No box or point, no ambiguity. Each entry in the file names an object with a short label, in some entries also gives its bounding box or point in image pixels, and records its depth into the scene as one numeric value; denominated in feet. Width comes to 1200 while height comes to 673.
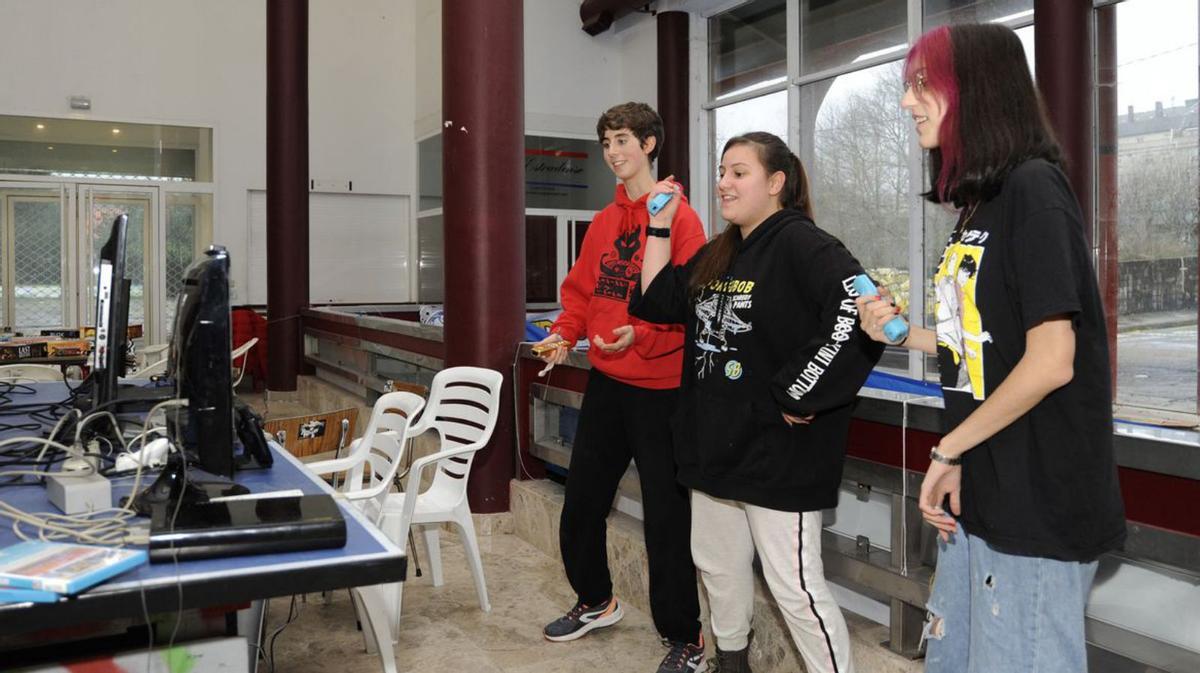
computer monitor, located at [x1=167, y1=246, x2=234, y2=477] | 5.20
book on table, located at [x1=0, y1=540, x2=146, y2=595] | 4.05
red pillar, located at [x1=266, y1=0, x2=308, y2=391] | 29.19
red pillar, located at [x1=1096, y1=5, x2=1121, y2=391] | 20.54
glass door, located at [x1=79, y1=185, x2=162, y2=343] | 35.32
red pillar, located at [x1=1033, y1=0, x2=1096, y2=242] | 18.42
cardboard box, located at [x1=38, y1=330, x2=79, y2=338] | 22.81
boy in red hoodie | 9.04
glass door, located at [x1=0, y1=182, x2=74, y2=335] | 34.32
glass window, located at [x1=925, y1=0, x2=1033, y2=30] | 22.66
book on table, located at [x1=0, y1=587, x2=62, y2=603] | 4.02
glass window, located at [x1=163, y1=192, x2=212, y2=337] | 36.35
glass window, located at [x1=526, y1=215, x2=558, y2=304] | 37.65
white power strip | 5.44
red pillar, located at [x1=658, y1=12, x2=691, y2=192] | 33.17
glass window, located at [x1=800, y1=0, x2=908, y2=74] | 26.17
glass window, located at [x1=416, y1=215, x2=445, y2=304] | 38.24
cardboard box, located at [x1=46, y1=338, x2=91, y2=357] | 19.34
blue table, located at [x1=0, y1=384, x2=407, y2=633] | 4.08
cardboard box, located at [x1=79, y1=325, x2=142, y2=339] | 22.60
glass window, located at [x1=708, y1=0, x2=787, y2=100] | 30.76
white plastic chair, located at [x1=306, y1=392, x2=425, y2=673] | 8.50
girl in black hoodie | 6.68
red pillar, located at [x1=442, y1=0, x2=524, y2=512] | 14.16
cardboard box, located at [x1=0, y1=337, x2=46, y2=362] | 19.02
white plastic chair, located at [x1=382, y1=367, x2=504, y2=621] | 10.33
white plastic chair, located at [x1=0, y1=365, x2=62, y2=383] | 15.66
